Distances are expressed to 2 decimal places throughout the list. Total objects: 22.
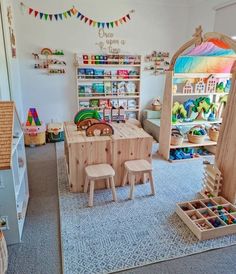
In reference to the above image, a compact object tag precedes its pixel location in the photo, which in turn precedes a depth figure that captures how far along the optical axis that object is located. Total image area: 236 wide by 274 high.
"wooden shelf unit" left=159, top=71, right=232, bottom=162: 3.17
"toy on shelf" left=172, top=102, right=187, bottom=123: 3.37
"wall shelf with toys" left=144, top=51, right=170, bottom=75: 4.68
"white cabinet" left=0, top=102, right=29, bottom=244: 1.62
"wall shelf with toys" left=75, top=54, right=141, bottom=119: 4.31
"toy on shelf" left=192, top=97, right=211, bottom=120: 3.43
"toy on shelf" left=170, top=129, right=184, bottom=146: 3.38
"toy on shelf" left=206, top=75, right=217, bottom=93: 3.29
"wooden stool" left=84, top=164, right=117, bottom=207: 2.24
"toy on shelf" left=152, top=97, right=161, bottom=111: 4.78
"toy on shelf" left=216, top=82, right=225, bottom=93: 3.37
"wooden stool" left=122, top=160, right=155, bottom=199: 2.35
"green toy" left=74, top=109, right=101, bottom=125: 3.01
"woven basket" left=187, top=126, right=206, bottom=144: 3.46
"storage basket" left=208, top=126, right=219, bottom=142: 3.54
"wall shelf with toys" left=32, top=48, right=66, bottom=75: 4.17
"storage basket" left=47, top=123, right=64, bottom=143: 4.18
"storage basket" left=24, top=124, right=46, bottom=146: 3.94
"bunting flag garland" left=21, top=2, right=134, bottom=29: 3.99
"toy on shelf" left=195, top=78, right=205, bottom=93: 3.29
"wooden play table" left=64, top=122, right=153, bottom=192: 2.44
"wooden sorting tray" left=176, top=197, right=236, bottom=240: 1.87
